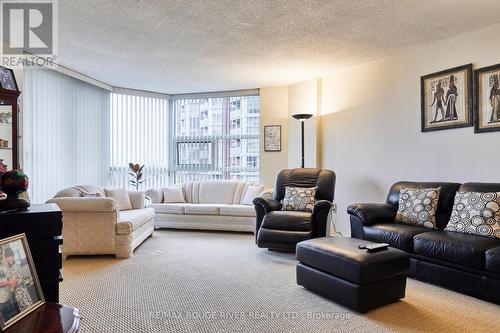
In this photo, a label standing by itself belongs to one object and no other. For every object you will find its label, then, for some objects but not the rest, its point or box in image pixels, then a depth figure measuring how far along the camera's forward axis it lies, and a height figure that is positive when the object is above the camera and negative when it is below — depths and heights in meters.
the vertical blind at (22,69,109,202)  4.23 +0.54
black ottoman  2.29 -0.79
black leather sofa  2.47 -0.67
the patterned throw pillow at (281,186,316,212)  4.21 -0.42
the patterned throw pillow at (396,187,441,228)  3.26 -0.42
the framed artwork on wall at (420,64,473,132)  3.50 +0.75
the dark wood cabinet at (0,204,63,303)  1.53 -0.32
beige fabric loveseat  3.60 -0.66
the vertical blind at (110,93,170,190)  5.98 +0.57
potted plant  5.88 -0.11
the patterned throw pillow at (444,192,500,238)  2.77 -0.43
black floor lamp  4.91 +0.76
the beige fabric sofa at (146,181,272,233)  5.04 -0.65
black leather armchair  3.71 -0.67
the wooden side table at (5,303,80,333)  1.07 -0.53
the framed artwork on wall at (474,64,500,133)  3.25 +0.67
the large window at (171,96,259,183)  6.26 +0.57
